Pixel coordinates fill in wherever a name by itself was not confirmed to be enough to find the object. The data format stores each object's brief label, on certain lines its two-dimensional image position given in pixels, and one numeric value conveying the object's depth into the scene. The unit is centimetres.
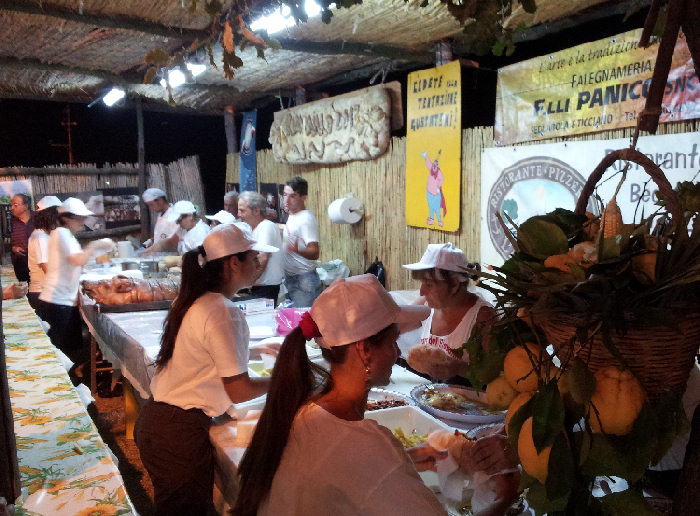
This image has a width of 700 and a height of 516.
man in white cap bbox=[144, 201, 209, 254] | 734
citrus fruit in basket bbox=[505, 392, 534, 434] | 106
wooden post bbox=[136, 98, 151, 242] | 999
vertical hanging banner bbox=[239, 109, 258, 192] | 938
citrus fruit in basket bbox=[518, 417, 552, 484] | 98
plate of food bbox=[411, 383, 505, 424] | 238
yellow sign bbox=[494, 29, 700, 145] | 346
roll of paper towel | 678
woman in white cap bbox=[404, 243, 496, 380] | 313
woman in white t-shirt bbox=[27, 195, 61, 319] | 581
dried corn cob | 103
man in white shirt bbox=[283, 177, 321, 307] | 642
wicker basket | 94
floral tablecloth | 183
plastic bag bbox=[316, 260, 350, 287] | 683
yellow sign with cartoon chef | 527
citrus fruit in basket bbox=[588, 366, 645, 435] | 93
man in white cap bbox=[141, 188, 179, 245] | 810
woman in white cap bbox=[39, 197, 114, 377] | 570
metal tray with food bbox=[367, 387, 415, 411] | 257
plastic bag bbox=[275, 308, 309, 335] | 396
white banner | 345
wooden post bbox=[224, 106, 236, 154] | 988
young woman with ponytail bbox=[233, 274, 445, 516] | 140
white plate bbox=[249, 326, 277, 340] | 396
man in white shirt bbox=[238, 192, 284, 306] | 637
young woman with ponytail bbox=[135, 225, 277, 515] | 265
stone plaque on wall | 632
